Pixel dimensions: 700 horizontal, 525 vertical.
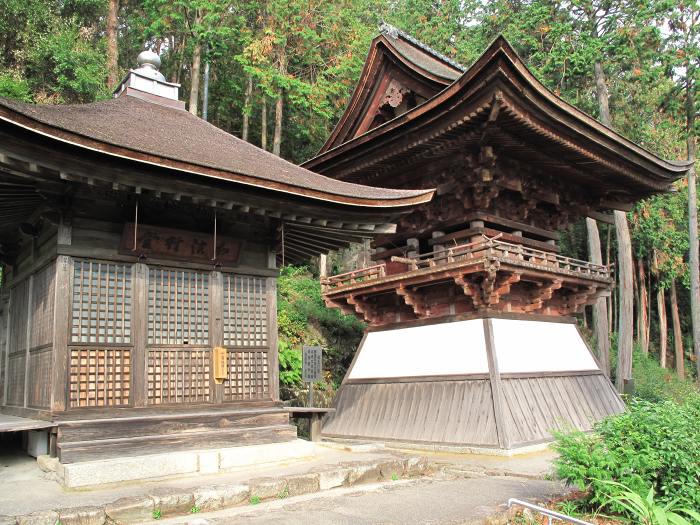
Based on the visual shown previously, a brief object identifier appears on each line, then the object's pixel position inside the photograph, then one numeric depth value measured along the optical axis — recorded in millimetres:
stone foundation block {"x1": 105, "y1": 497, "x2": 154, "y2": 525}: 5910
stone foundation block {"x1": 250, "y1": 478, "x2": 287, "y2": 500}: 7074
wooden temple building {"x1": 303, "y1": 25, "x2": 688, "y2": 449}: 12172
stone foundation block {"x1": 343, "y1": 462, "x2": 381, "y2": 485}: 8258
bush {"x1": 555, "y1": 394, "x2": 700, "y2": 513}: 5941
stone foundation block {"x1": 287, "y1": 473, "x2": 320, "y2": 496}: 7443
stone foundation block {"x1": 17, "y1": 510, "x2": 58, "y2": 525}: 5477
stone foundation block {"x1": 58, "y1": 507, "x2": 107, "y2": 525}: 5641
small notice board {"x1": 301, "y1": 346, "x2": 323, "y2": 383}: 14156
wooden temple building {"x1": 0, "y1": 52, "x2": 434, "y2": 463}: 7438
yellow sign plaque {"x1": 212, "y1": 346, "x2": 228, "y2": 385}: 8805
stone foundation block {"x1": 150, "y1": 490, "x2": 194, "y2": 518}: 6262
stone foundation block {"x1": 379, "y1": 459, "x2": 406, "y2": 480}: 8734
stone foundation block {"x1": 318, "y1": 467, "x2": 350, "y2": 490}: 7840
